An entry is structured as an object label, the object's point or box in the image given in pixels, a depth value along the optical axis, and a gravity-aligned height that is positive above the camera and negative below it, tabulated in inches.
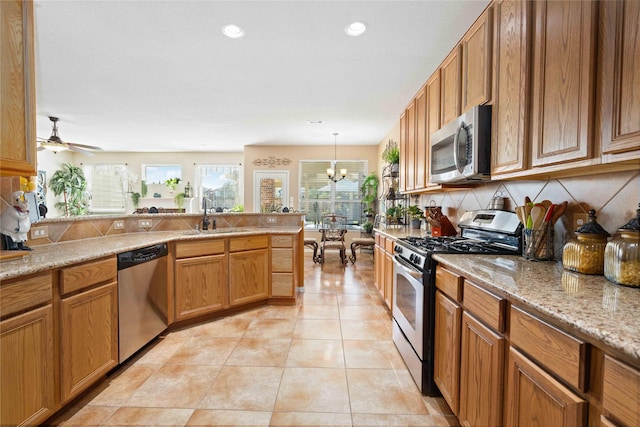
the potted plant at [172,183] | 321.1 +25.3
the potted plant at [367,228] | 252.1 -18.3
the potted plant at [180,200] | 309.9 +6.4
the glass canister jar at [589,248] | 47.5 -6.6
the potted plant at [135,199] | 317.7 +7.1
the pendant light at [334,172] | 252.5 +32.7
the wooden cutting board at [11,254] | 60.9 -10.8
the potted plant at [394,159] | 177.1 +30.2
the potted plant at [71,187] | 298.2 +18.5
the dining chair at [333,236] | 211.0 -23.3
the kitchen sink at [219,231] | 122.3 -10.9
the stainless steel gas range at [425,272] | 70.2 -16.9
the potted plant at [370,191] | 268.6 +15.2
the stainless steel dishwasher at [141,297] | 81.4 -28.2
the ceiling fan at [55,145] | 170.7 +36.7
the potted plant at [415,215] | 144.3 -3.8
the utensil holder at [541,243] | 59.2 -7.1
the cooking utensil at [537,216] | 59.8 -1.6
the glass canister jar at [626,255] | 40.4 -6.6
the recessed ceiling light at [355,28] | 87.5 +55.3
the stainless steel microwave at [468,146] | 72.8 +16.5
